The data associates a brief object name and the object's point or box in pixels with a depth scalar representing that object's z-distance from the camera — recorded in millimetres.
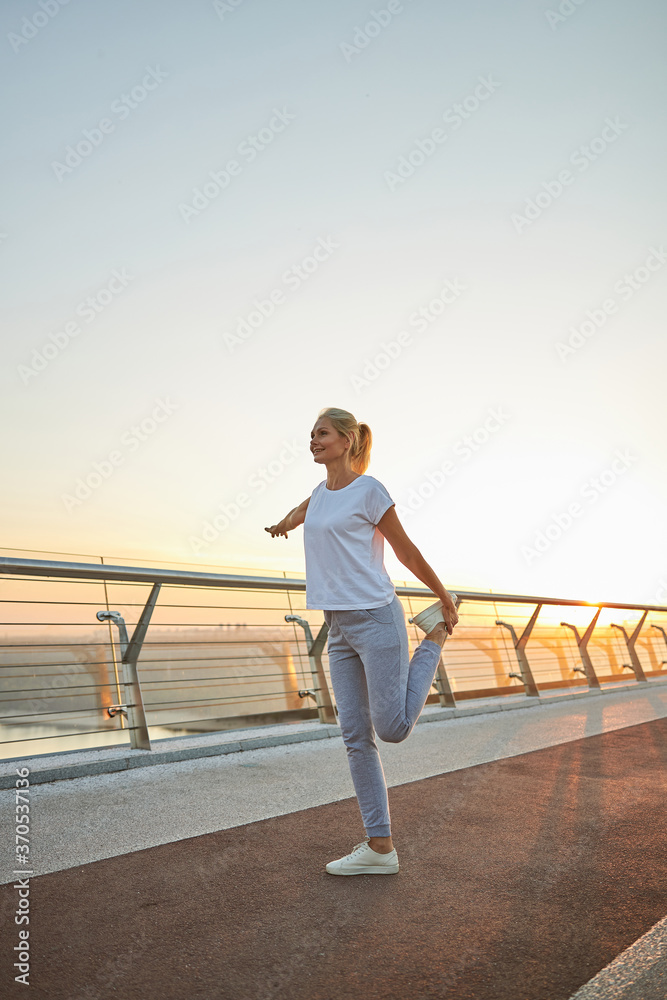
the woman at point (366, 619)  1973
